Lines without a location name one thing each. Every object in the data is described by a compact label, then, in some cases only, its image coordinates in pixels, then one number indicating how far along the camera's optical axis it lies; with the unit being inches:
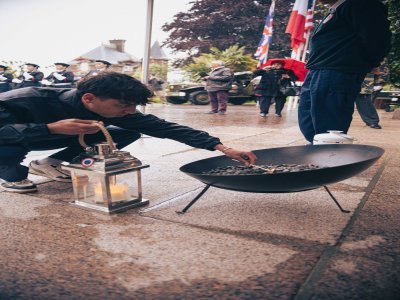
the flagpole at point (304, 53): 434.8
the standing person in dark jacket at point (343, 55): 115.5
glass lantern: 88.5
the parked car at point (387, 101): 513.0
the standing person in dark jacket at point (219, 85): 441.4
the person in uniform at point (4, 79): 669.0
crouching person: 93.6
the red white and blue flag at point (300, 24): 404.2
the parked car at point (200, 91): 657.0
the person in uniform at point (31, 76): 681.6
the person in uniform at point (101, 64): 606.5
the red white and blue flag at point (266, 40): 562.6
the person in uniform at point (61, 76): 683.4
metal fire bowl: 74.9
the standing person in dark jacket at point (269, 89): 424.5
